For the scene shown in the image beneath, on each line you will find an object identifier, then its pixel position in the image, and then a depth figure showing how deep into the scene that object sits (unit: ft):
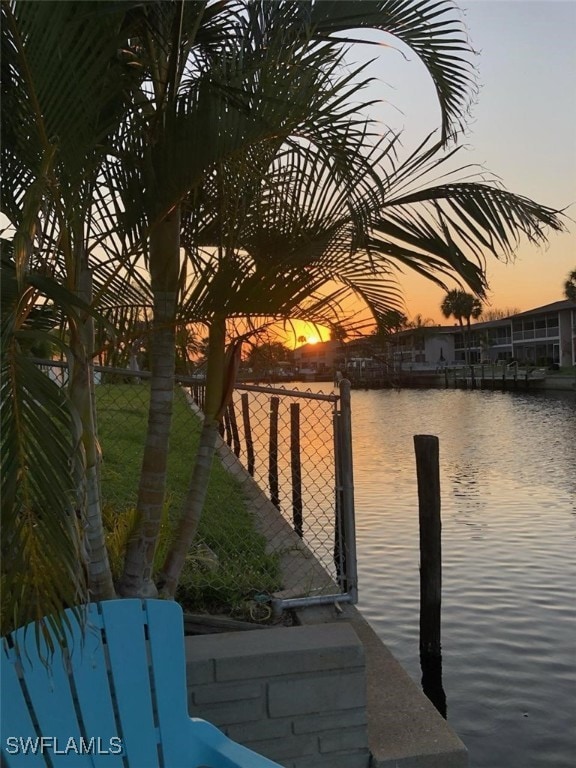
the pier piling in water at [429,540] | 19.97
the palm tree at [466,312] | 273.83
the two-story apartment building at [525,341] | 213.66
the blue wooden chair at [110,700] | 8.41
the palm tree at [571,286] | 206.28
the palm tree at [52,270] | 7.43
